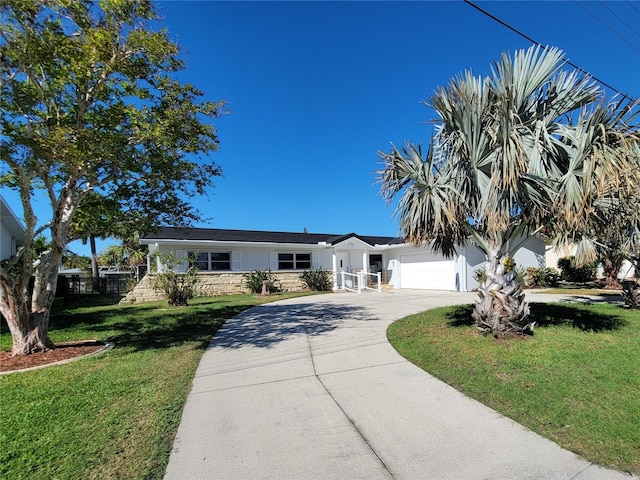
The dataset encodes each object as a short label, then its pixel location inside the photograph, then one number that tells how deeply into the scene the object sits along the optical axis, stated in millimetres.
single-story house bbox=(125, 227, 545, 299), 18656
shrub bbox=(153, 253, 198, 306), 13539
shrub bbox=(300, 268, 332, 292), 21109
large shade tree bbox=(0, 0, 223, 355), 5387
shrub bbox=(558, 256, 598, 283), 21500
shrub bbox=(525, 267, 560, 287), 20047
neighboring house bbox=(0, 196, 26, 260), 12625
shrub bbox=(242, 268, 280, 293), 19688
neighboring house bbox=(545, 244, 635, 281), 19953
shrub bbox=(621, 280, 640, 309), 10547
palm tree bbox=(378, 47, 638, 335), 5832
